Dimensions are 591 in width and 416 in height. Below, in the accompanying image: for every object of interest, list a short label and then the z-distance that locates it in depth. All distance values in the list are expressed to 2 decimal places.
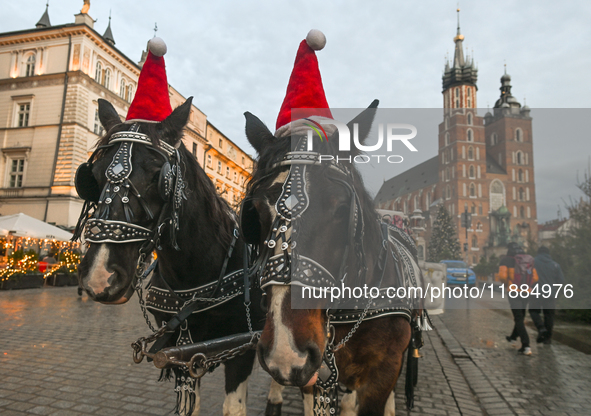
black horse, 2.02
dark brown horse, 1.51
